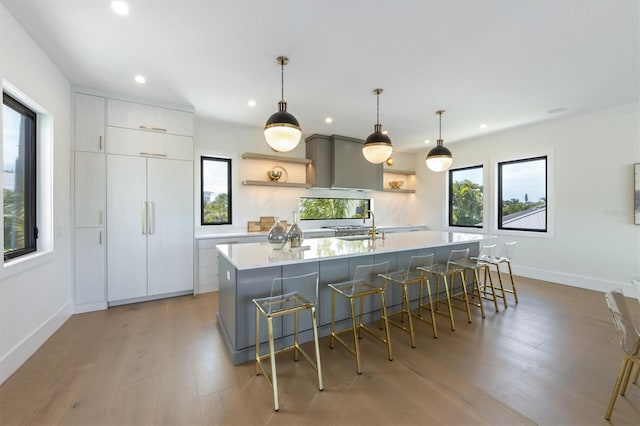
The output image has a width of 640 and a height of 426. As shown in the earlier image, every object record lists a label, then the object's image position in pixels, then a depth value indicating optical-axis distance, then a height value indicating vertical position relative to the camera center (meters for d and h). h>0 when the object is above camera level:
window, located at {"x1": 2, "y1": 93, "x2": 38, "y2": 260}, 2.22 +0.30
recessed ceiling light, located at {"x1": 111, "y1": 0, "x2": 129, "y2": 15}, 1.88 +1.47
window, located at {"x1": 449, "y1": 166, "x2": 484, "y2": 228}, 5.54 +0.33
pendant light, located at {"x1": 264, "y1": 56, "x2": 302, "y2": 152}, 2.37 +0.72
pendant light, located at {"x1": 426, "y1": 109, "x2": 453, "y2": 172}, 3.49 +0.70
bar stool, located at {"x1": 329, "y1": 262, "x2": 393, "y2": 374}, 2.25 -0.68
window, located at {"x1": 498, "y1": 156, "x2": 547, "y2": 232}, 4.68 +0.32
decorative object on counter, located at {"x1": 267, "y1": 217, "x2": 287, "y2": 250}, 2.58 -0.25
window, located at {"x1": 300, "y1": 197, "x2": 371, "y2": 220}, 5.53 +0.08
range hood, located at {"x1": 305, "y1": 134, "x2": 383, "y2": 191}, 5.15 +0.98
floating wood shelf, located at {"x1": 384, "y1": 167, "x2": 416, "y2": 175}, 6.29 +0.98
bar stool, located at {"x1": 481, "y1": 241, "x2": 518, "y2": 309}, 3.59 -0.62
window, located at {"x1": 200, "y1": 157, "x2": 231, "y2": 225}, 4.55 +0.37
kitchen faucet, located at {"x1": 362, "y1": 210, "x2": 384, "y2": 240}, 3.32 -0.28
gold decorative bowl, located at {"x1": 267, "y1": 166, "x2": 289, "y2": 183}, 4.89 +0.70
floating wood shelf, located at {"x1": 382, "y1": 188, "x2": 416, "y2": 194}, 6.31 +0.53
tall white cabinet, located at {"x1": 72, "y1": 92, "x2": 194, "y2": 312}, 3.23 +0.13
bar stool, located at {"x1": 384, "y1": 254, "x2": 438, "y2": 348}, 2.53 -0.69
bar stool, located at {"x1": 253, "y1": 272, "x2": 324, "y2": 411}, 1.81 -0.69
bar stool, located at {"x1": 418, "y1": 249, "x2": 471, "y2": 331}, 2.91 -0.66
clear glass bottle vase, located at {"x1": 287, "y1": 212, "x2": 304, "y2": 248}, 2.69 -0.24
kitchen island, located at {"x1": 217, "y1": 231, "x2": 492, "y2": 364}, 2.19 -0.55
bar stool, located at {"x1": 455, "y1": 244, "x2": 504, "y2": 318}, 3.14 -0.63
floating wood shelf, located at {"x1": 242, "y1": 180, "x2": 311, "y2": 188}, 4.62 +0.51
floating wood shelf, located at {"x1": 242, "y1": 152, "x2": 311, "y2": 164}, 4.64 +0.97
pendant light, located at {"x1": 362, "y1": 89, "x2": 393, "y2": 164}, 2.97 +0.72
